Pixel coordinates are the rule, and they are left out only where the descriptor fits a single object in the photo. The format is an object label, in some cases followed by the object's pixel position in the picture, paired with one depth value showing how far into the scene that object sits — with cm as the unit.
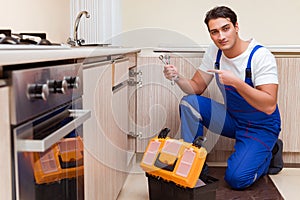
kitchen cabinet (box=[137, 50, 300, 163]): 275
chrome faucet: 231
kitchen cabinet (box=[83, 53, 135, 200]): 145
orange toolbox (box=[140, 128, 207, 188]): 193
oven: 83
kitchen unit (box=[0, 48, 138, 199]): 79
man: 237
